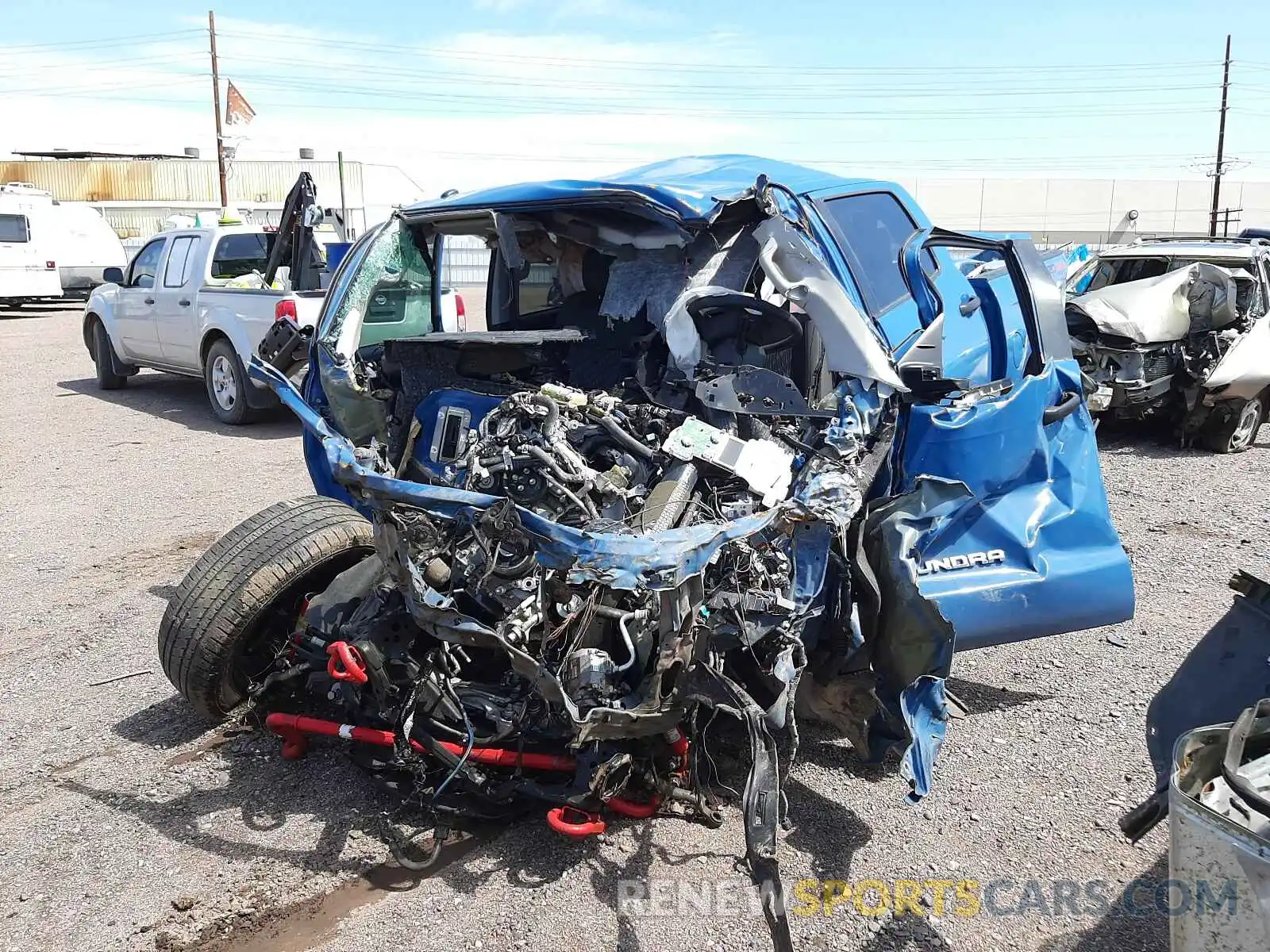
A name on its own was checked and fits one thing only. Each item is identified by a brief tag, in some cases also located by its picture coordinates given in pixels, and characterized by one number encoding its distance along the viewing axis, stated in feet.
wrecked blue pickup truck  9.48
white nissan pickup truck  31.63
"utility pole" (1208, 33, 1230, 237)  120.82
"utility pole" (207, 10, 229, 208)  101.55
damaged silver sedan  26.40
